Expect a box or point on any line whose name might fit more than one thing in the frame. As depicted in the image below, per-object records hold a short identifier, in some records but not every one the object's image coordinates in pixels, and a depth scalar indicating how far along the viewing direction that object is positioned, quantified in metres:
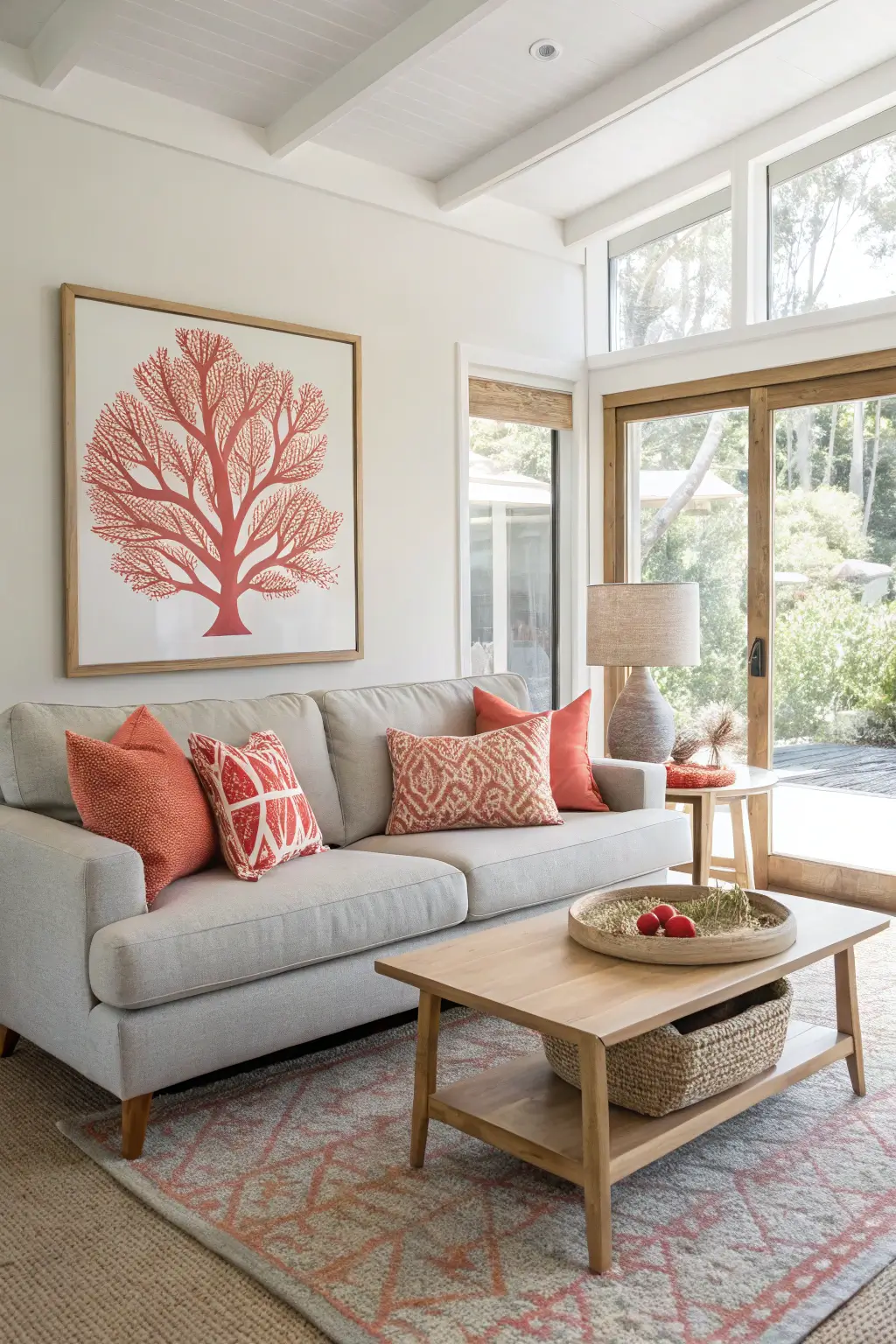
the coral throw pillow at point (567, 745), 3.72
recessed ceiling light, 3.58
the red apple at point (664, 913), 2.35
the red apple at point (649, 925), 2.32
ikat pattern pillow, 3.43
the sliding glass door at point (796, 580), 4.22
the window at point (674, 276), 4.69
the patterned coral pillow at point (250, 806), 2.84
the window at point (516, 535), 4.83
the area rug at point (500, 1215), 1.81
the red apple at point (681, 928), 2.27
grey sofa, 2.38
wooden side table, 3.96
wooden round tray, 2.21
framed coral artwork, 3.49
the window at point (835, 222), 4.13
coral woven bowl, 4.01
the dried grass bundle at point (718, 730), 4.32
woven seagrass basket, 2.13
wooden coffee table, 1.91
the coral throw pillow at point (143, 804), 2.64
